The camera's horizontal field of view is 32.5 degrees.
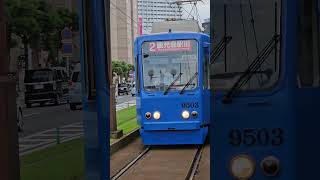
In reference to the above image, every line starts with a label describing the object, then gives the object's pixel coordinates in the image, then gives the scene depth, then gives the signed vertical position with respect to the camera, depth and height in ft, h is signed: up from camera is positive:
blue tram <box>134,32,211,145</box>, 42.55 -1.48
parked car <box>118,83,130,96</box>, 202.16 -7.81
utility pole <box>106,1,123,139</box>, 42.97 -5.06
